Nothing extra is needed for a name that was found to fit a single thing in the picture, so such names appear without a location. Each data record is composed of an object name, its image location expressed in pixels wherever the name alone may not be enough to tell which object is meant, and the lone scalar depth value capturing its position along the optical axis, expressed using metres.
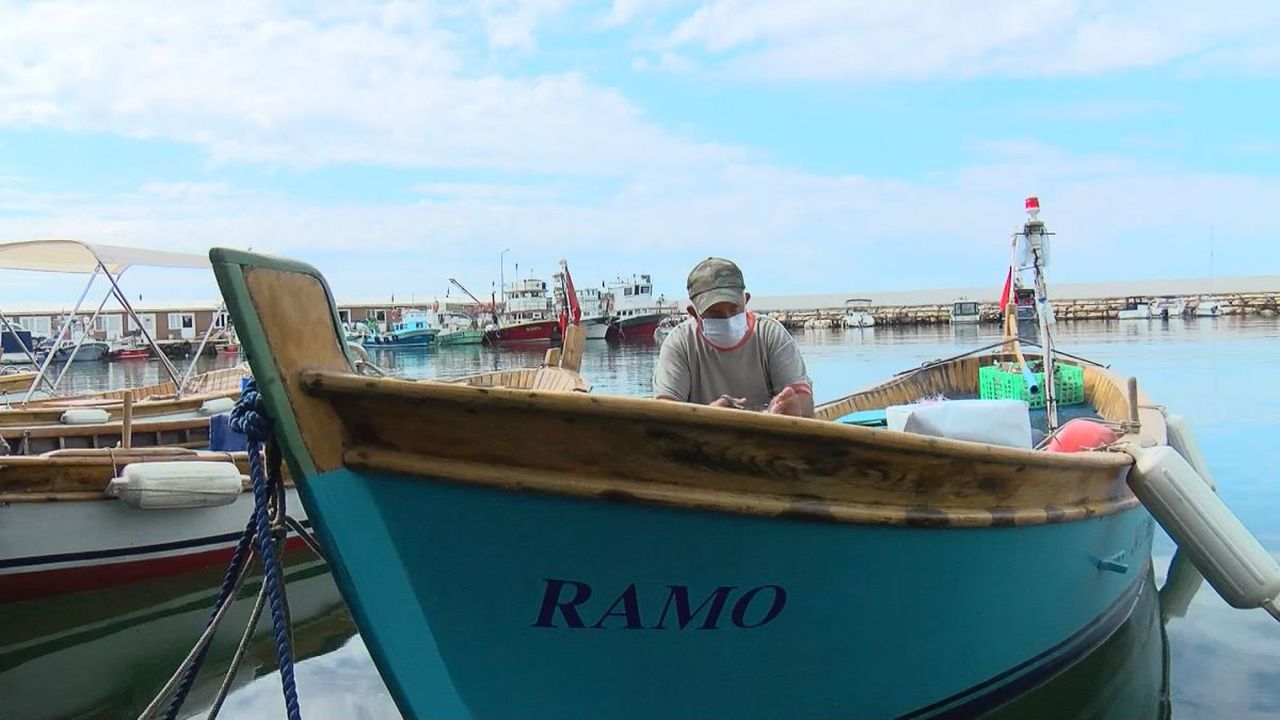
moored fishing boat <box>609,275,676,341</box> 63.09
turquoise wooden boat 3.11
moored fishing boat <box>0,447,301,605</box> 7.62
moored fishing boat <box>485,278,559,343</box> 57.62
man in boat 4.71
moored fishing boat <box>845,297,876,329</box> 74.44
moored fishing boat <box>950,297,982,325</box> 73.56
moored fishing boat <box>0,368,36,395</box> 19.00
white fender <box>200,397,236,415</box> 12.53
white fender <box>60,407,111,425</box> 11.32
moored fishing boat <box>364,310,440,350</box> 63.16
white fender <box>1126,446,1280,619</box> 4.62
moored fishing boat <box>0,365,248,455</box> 10.42
